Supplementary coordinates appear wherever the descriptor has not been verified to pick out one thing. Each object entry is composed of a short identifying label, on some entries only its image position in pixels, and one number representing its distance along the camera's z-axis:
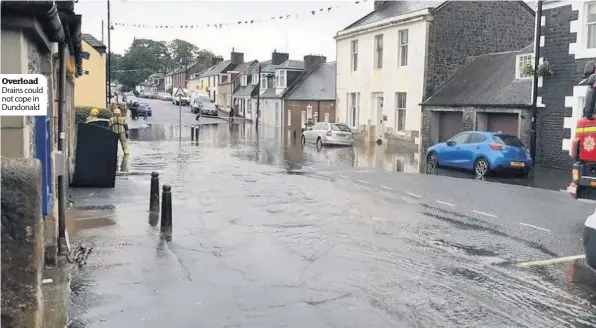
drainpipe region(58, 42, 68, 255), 7.65
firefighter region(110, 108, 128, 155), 19.38
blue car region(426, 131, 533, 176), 18.83
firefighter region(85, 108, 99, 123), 16.19
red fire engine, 10.27
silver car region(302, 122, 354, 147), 31.59
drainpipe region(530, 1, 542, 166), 21.72
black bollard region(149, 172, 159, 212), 10.94
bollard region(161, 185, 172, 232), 9.57
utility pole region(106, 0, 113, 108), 40.94
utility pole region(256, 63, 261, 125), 62.76
